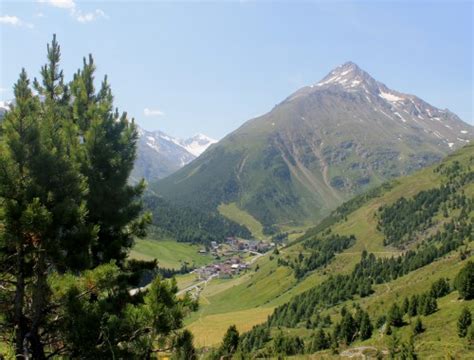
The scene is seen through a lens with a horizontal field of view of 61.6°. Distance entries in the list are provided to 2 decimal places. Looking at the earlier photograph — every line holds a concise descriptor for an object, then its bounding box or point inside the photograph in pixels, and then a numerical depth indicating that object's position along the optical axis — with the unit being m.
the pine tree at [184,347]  11.77
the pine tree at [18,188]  11.48
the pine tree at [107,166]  17.88
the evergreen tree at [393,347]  27.31
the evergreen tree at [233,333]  29.23
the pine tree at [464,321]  39.66
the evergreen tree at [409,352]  22.75
